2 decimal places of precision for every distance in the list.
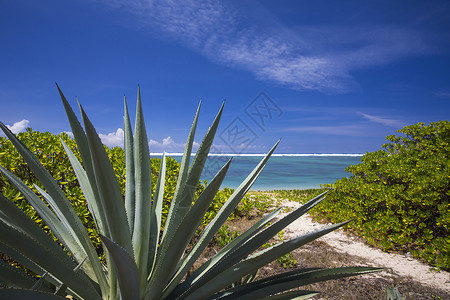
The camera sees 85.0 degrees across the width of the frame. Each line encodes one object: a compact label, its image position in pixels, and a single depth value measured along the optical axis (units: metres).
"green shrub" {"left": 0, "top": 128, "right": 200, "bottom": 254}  2.45
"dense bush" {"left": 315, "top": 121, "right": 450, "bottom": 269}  3.83
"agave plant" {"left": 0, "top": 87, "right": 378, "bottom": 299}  0.81
